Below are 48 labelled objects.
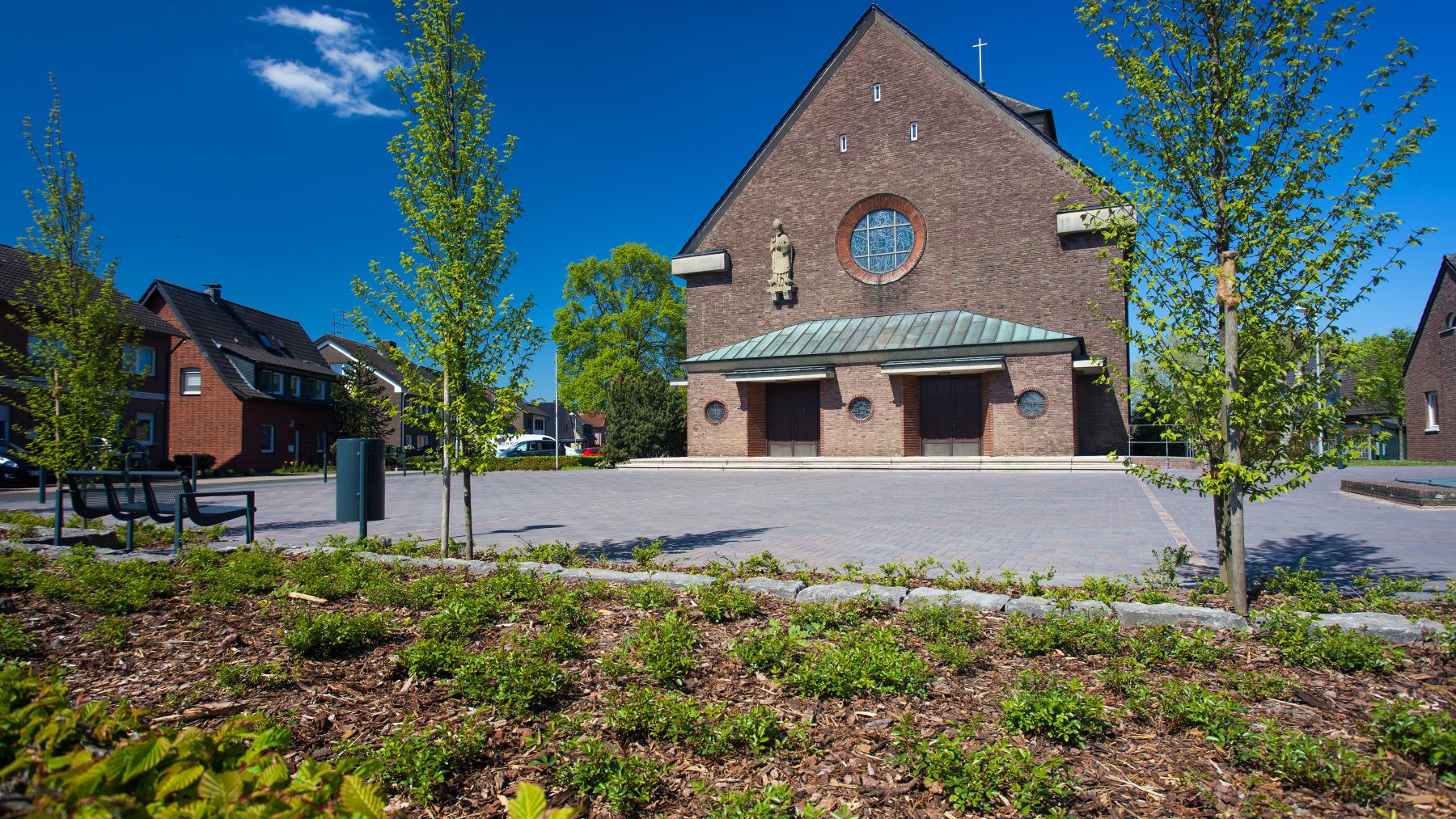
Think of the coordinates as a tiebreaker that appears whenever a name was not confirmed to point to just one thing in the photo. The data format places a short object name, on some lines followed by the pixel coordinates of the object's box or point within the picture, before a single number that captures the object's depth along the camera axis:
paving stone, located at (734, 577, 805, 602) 5.47
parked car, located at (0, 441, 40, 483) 25.38
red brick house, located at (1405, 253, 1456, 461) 30.34
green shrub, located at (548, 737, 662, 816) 2.68
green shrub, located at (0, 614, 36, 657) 4.13
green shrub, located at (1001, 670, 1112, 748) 3.11
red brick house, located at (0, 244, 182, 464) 33.03
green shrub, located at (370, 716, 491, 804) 2.77
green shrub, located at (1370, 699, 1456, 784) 2.75
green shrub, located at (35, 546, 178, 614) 5.23
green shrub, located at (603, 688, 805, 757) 3.09
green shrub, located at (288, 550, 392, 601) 5.70
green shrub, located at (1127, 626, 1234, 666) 3.91
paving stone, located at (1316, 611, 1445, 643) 4.12
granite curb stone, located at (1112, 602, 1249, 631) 4.57
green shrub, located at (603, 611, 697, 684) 3.87
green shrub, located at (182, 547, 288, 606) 5.47
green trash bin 8.88
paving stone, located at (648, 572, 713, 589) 5.64
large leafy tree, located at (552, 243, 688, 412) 47.84
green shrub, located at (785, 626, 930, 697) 3.62
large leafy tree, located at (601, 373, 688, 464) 33.12
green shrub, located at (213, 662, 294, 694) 3.77
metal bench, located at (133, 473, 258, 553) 8.12
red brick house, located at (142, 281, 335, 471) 36.50
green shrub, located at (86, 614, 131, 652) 4.45
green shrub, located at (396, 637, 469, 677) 3.95
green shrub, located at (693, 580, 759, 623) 4.89
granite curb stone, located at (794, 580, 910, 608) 5.20
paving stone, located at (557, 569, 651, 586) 5.84
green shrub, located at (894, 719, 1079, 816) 2.62
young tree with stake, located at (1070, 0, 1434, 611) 5.03
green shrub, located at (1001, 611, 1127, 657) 4.13
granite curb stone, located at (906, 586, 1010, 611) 4.94
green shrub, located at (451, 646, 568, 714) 3.54
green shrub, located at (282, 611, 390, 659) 4.27
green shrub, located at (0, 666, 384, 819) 1.37
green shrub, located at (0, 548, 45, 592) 5.92
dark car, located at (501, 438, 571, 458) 51.97
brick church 26.03
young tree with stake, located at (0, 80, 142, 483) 10.59
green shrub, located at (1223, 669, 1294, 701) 3.51
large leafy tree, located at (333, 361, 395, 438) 40.06
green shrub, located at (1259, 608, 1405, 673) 3.76
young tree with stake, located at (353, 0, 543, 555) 7.41
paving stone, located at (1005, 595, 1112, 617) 4.66
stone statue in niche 30.80
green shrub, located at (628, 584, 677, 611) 5.15
